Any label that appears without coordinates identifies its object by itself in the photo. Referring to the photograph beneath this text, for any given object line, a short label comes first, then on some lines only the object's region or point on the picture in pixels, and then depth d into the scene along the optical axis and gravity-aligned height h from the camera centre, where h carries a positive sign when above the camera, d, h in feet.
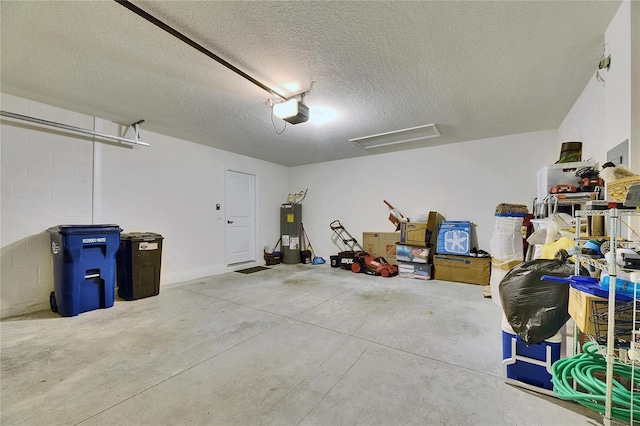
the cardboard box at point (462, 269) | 13.67 -3.17
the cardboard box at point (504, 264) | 10.32 -2.12
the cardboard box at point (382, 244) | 17.26 -2.16
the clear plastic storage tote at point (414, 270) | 15.10 -3.56
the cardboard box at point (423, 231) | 15.37 -1.07
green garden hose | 3.46 -2.63
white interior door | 17.98 -0.24
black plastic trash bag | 4.74 -1.68
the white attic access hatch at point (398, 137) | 13.50 +4.72
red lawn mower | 16.03 -3.33
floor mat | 17.25 -4.20
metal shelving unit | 3.19 -1.15
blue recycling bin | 9.40 -2.23
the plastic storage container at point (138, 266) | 11.40 -2.59
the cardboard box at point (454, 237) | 14.52 -1.39
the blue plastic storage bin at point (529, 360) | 5.11 -3.17
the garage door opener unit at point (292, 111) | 9.06 +3.94
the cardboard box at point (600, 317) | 3.60 -1.52
